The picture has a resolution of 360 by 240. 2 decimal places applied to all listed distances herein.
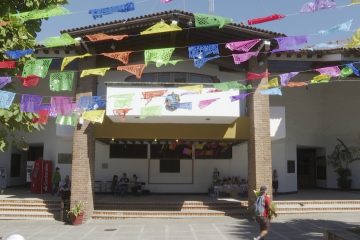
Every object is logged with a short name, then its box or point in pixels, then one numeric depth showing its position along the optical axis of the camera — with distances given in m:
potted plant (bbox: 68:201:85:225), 16.31
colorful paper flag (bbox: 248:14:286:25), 10.66
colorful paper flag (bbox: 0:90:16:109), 10.99
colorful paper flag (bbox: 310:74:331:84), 13.59
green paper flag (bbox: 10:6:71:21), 9.26
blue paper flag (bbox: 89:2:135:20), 10.71
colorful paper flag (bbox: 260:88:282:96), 14.30
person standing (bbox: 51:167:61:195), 22.02
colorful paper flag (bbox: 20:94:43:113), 12.29
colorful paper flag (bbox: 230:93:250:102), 14.66
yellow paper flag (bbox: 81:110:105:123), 15.25
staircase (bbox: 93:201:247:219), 17.70
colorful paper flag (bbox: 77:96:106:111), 15.77
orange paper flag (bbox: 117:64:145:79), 14.06
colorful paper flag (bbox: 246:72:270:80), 14.29
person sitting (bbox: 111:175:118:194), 22.41
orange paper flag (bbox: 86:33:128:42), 13.74
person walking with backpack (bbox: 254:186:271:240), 11.67
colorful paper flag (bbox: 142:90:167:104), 14.97
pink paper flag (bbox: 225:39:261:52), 14.35
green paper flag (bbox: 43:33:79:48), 12.38
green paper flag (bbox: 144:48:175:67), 13.16
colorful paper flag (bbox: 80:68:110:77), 13.43
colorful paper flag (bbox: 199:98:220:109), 14.92
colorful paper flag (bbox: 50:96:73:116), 14.81
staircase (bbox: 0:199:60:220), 17.83
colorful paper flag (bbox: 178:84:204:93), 14.24
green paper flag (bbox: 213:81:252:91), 13.81
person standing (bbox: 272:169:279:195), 23.43
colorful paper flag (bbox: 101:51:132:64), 14.33
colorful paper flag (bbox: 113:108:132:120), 15.69
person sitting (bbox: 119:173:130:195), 22.10
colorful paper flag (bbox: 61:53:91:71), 13.64
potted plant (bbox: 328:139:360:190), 25.08
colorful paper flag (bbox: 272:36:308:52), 12.05
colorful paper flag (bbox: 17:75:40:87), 13.62
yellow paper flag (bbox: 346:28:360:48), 10.98
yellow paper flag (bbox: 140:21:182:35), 13.19
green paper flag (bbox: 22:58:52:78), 10.76
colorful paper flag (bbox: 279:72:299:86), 13.32
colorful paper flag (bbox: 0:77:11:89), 9.65
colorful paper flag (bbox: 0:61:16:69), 9.17
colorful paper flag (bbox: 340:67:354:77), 13.55
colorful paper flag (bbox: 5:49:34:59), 9.12
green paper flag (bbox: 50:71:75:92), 13.81
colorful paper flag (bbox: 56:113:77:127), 15.94
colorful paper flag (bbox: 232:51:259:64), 14.13
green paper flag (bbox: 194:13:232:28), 12.03
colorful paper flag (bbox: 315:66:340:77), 13.62
